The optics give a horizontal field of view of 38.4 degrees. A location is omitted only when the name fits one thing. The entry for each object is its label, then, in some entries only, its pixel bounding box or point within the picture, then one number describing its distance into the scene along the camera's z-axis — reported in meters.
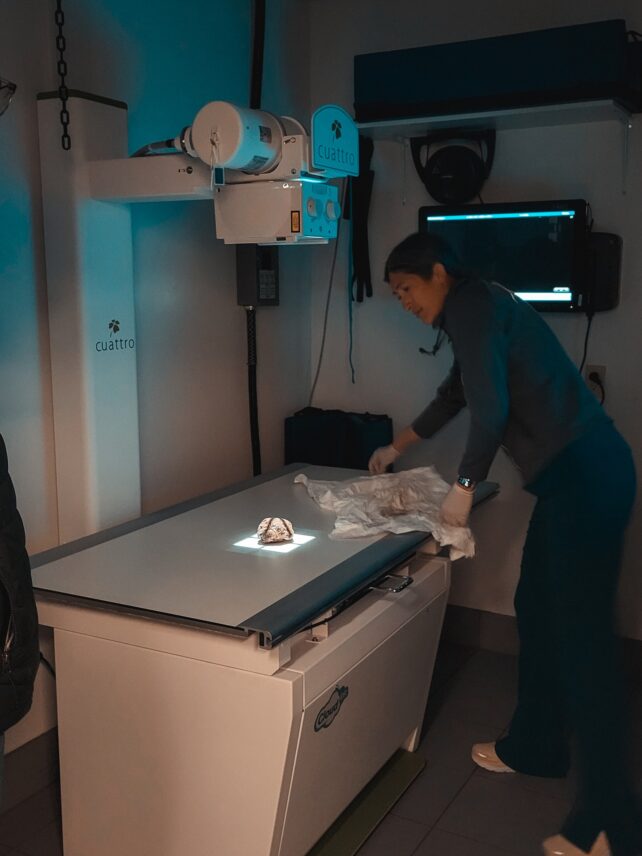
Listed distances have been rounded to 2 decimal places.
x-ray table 1.75
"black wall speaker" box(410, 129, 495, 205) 3.10
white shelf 2.74
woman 2.08
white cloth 2.22
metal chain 2.14
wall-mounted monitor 2.93
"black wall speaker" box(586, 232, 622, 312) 2.91
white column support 2.19
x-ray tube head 1.92
